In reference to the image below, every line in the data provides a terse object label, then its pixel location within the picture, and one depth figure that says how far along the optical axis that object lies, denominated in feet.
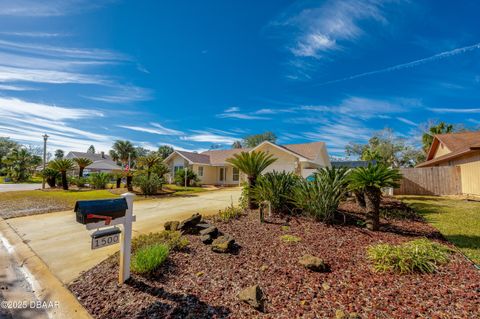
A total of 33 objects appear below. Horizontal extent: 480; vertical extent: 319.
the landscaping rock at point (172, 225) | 17.03
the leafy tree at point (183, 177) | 71.72
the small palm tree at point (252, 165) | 25.67
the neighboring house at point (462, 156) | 39.70
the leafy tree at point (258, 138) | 169.27
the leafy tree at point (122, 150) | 157.79
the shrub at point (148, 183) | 44.98
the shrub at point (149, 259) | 10.43
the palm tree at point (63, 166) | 56.49
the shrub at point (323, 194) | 18.71
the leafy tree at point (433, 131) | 85.51
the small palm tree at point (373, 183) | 17.17
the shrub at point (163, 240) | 13.42
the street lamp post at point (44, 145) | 60.80
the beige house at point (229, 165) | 65.26
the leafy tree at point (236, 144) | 181.85
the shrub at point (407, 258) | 11.02
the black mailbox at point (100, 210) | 8.34
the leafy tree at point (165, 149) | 186.09
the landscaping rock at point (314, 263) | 11.08
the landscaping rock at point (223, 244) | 12.93
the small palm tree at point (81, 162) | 66.69
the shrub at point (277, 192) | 21.83
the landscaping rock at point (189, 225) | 16.32
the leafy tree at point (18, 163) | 92.22
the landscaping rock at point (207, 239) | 14.23
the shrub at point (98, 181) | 59.72
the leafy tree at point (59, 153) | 243.81
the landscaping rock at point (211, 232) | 15.08
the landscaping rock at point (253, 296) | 8.30
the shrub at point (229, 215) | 20.09
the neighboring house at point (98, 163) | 139.85
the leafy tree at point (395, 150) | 113.29
